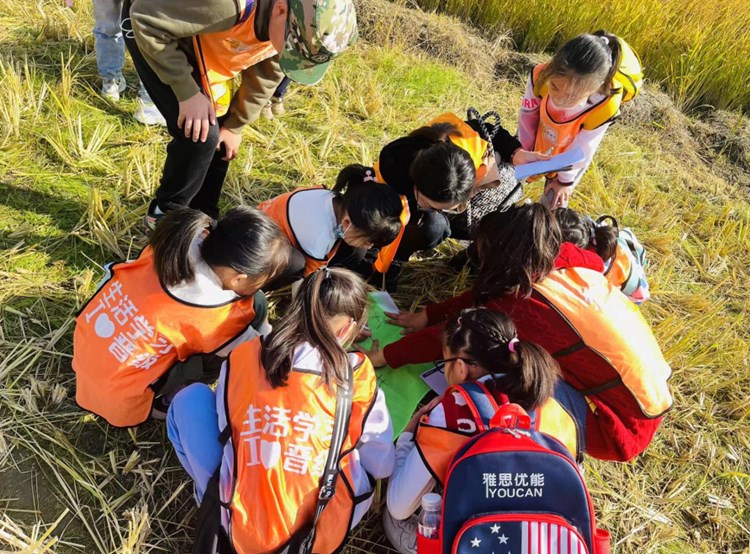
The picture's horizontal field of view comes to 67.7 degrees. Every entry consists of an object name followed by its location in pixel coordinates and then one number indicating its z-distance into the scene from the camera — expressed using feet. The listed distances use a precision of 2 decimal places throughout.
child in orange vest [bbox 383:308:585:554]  6.10
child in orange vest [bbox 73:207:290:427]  6.73
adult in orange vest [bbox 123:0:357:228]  7.03
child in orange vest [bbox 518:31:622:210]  9.50
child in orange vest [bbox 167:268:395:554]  5.75
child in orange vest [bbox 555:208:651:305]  8.73
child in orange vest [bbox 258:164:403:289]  8.21
